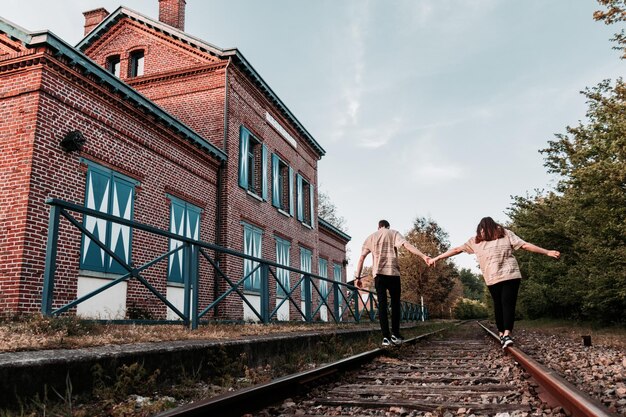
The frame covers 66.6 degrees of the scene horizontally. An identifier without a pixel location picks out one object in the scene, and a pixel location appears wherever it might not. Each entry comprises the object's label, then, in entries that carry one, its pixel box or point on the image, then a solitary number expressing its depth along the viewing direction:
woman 6.17
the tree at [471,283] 93.25
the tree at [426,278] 41.62
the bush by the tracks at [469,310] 49.53
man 7.21
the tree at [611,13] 11.02
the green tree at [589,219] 11.78
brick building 8.08
